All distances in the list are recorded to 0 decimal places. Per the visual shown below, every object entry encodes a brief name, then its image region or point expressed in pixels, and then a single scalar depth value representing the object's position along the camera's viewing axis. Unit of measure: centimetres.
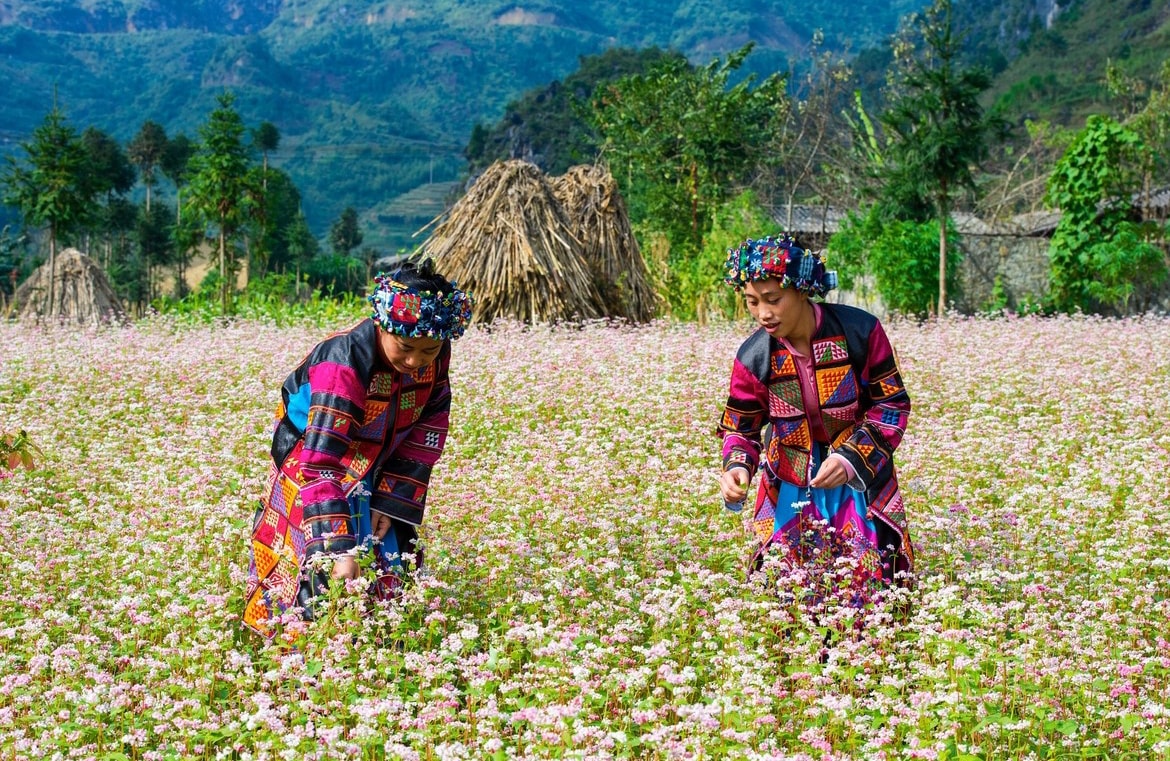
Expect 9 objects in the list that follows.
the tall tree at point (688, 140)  2561
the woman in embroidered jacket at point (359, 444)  458
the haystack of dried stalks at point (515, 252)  1603
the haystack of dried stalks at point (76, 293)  2023
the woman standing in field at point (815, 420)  482
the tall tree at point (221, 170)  2358
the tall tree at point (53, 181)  2178
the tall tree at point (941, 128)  1947
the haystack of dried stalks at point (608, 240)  1758
